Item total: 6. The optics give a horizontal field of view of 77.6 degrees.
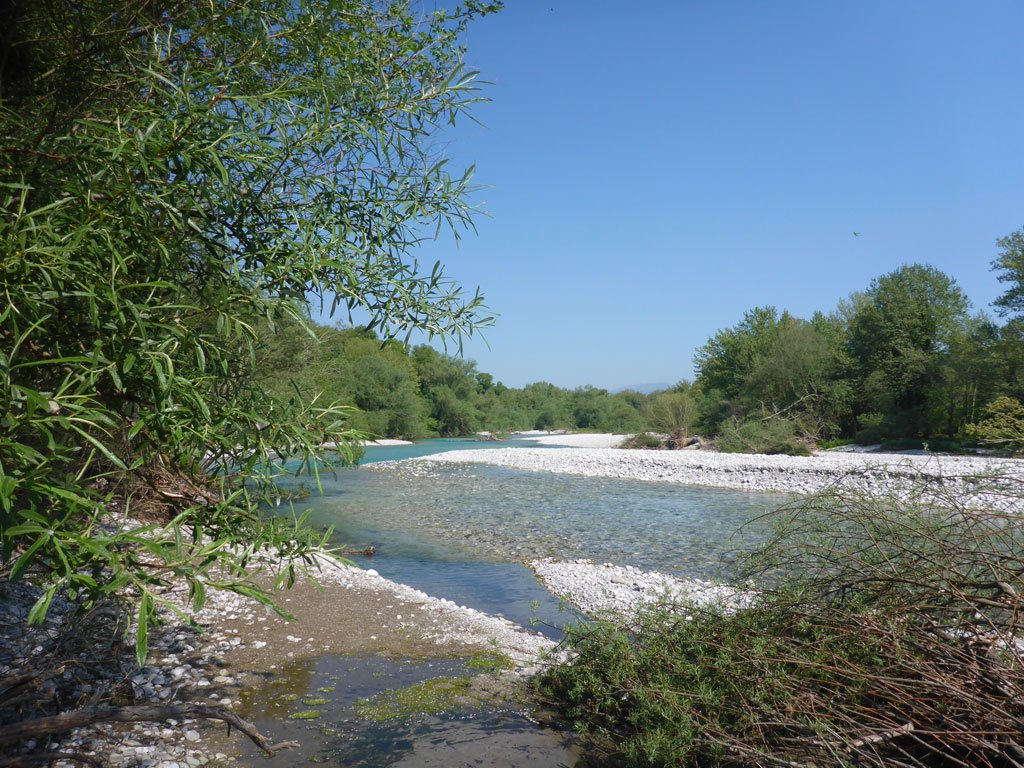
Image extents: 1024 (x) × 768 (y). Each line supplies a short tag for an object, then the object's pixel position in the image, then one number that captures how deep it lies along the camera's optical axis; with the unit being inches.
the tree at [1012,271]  1219.9
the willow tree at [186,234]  86.4
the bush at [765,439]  1367.2
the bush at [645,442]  1790.1
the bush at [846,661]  134.7
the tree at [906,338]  1439.5
